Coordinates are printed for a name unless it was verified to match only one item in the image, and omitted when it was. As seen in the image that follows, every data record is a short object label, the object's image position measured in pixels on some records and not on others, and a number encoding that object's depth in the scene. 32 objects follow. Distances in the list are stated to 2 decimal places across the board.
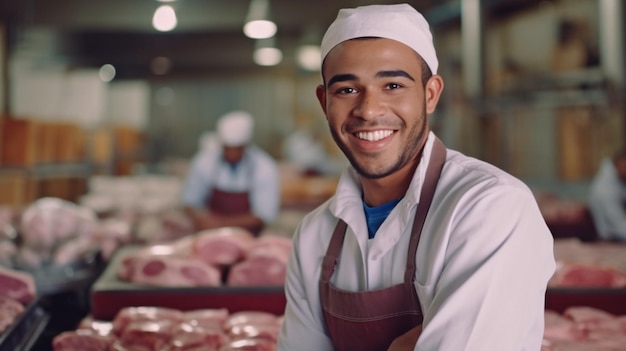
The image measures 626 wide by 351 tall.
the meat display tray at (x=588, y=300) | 3.09
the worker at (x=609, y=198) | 5.41
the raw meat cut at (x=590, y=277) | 3.30
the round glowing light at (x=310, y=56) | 10.47
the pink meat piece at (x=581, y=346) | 2.52
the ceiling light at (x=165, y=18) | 6.72
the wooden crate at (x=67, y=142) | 7.37
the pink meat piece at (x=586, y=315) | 2.82
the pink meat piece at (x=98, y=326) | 2.90
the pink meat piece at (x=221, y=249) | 3.72
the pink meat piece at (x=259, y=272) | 3.46
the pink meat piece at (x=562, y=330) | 2.70
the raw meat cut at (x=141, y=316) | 2.91
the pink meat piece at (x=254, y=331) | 2.77
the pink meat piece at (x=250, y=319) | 2.96
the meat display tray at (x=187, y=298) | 3.22
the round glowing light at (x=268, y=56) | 10.84
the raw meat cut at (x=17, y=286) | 3.05
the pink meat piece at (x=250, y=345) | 2.61
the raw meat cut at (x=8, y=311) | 2.70
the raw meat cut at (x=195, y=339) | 2.65
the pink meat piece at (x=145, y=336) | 2.73
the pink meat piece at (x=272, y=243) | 3.78
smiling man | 1.58
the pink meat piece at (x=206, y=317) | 2.98
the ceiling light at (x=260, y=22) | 6.96
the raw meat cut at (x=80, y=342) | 2.66
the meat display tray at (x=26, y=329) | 2.56
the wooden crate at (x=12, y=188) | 6.37
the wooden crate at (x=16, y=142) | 6.28
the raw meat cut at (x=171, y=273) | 3.43
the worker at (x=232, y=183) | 5.85
